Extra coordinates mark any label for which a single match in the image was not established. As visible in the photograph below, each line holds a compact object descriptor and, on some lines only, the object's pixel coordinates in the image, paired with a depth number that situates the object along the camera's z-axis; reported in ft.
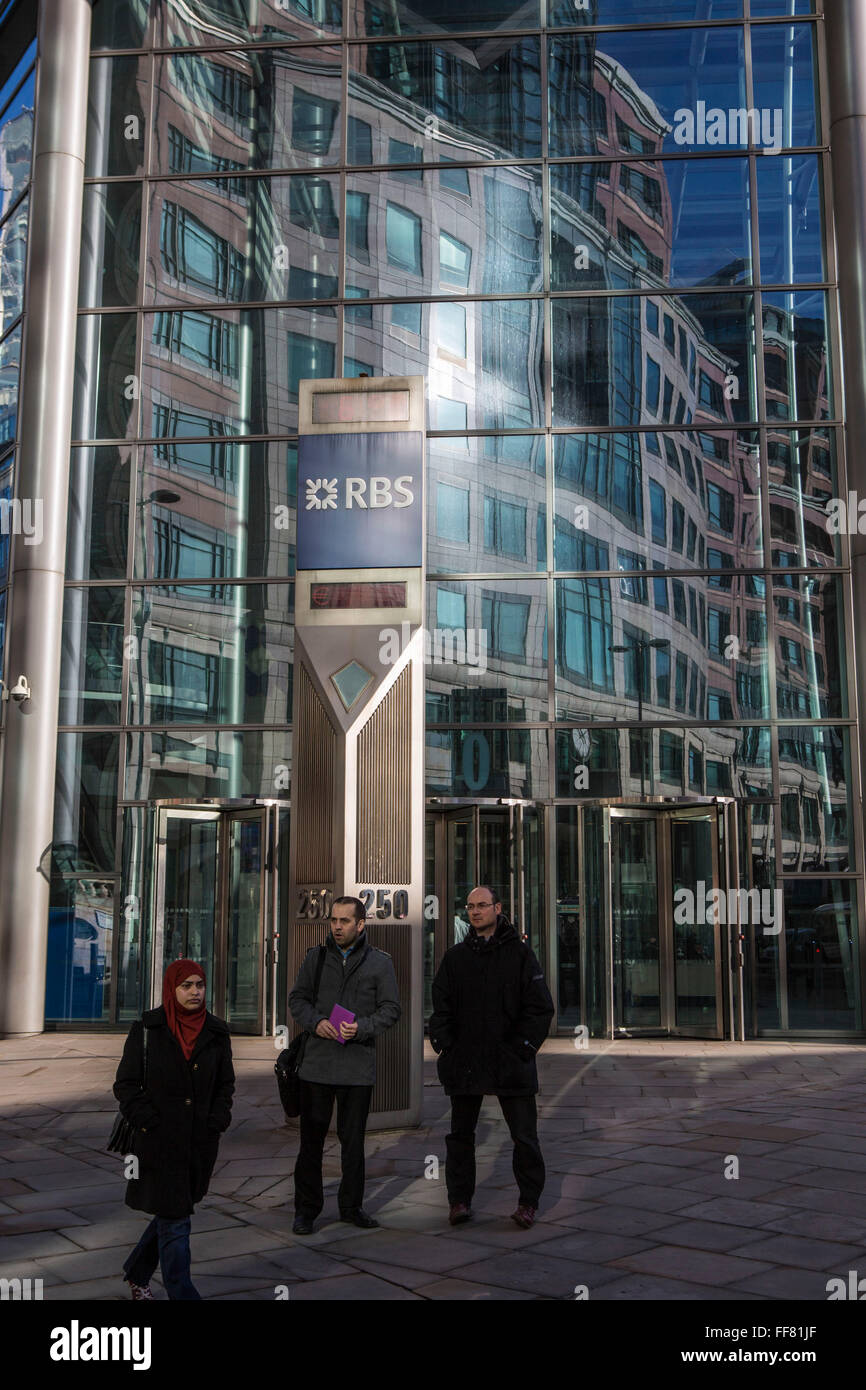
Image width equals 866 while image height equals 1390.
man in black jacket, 22.45
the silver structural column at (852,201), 54.75
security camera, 54.39
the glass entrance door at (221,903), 52.85
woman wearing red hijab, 17.20
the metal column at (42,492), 53.47
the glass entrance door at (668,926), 51.55
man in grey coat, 22.81
